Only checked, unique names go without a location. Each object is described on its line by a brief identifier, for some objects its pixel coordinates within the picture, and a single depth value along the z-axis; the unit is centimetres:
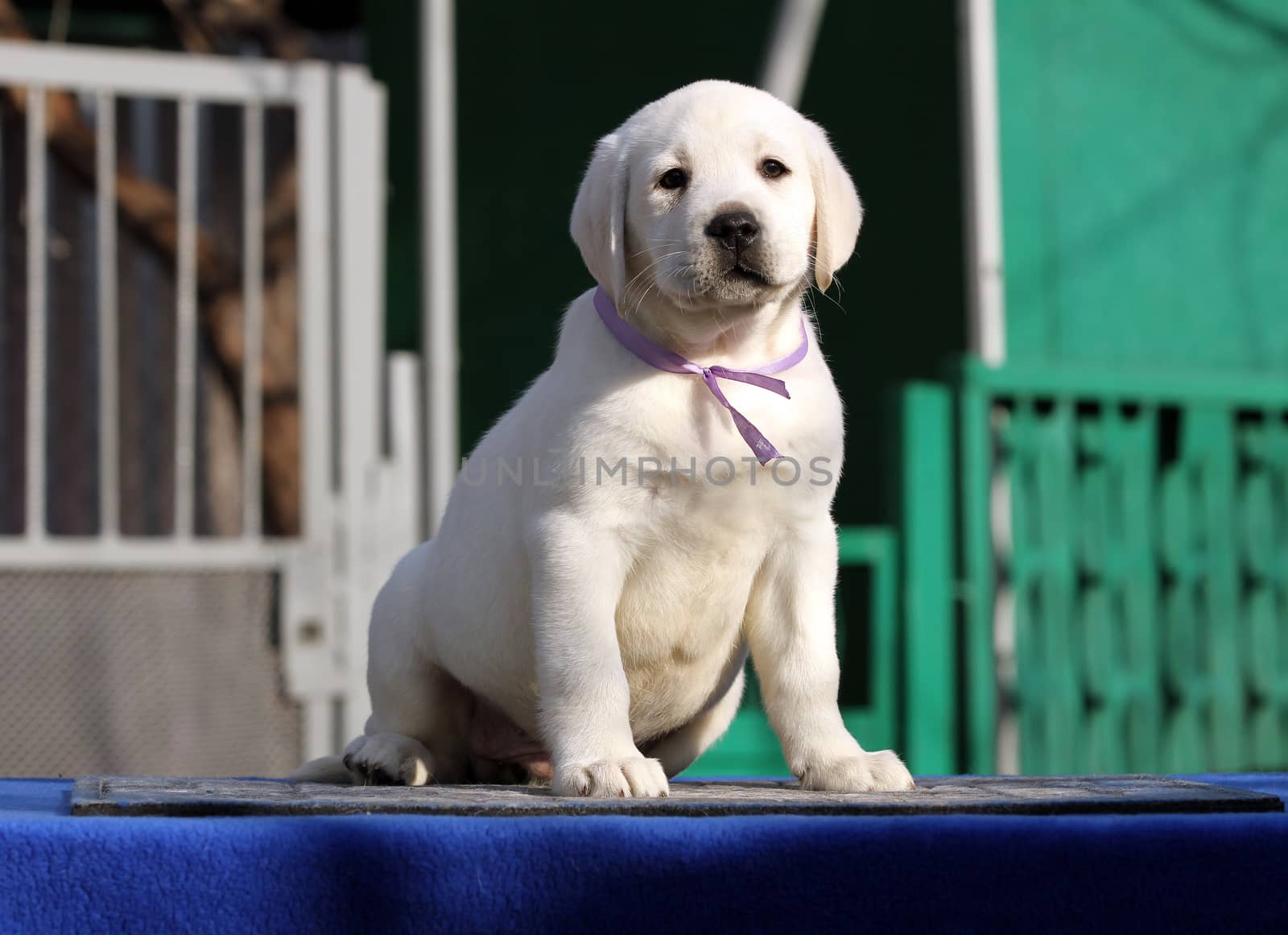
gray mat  362
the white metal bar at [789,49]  940
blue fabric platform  335
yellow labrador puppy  436
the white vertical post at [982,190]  1054
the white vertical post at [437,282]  904
